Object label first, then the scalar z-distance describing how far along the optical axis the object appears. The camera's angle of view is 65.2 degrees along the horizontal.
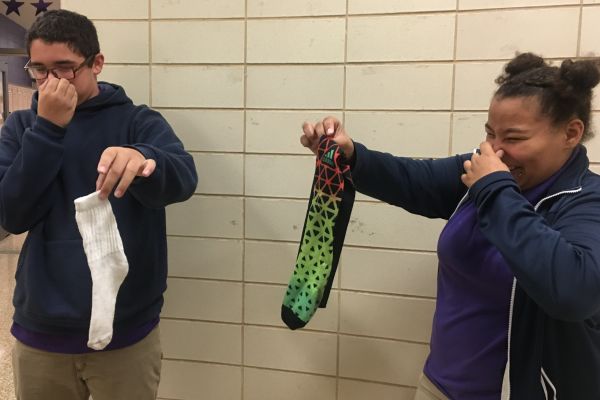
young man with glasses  1.05
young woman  0.76
